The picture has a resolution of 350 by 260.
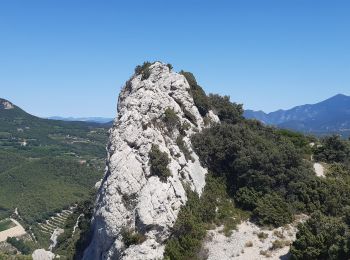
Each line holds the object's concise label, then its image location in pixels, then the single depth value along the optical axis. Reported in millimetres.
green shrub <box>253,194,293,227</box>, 36062
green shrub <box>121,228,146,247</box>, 33531
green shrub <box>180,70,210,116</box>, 48250
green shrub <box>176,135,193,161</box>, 41656
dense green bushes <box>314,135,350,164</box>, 47781
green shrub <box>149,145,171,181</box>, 36812
